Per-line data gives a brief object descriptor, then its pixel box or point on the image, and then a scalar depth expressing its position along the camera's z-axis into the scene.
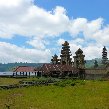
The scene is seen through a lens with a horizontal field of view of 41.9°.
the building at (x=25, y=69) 52.61
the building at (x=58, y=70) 48.37
